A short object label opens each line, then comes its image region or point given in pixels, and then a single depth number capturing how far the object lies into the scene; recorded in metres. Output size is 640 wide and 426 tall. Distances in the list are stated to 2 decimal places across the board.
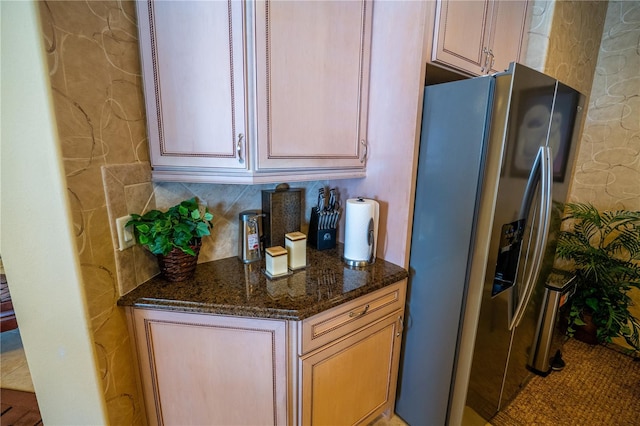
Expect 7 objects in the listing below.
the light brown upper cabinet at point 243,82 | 1.04
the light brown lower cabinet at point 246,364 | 1.09
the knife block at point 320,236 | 1.62
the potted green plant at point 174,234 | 1.08
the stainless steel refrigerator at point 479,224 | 1.11
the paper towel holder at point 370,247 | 1.39
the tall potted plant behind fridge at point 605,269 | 1.94
